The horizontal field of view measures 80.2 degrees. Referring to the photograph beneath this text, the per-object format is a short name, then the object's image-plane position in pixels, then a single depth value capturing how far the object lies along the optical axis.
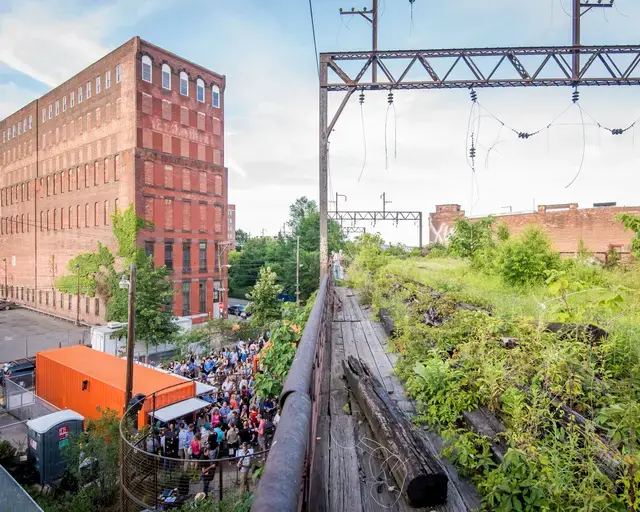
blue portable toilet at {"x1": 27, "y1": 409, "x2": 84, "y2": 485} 10.30
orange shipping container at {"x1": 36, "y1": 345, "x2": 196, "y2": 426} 12.14
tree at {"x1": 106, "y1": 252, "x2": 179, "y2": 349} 21.41
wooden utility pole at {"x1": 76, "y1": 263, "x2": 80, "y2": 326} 34.28
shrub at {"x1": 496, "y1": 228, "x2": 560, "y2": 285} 8.91
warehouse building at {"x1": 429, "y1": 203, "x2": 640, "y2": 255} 28.50
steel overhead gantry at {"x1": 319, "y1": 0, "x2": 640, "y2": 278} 8.93
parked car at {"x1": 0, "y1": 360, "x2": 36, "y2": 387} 17.75
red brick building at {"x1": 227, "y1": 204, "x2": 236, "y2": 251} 106.56
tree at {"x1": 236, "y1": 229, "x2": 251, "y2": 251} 113.00
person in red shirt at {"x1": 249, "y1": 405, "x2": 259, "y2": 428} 10.81
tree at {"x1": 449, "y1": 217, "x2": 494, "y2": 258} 14.64
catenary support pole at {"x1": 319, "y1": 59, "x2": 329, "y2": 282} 9.41
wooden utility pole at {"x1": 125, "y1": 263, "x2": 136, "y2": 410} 11.47
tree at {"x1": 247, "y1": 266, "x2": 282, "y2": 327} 23.56
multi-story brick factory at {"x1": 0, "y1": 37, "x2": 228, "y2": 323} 31.69
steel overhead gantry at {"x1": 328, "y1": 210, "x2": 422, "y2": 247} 42.25
